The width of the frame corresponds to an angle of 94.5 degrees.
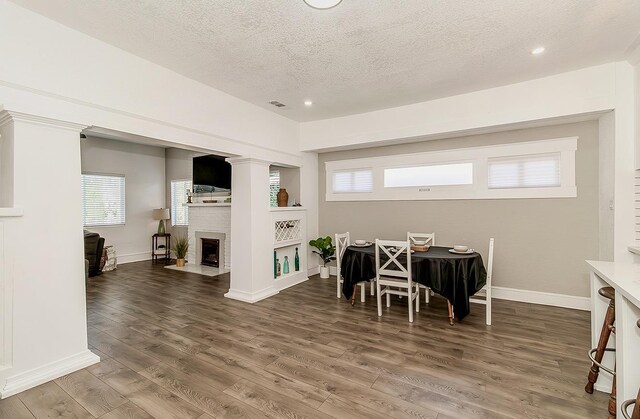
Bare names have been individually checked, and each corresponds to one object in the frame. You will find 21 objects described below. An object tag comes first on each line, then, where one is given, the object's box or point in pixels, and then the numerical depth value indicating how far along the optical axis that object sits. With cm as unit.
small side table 758
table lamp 757
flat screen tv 649
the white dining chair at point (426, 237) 425
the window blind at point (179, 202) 770
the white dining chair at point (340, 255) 420
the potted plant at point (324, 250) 532
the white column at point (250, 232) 431
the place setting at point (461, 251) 364
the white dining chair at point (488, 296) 331
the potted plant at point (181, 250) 681
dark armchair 548
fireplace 676
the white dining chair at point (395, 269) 348
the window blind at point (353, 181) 527
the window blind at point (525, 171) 389
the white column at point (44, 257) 221
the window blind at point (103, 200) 662
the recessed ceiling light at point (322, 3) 212
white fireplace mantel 654
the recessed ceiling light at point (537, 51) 286
